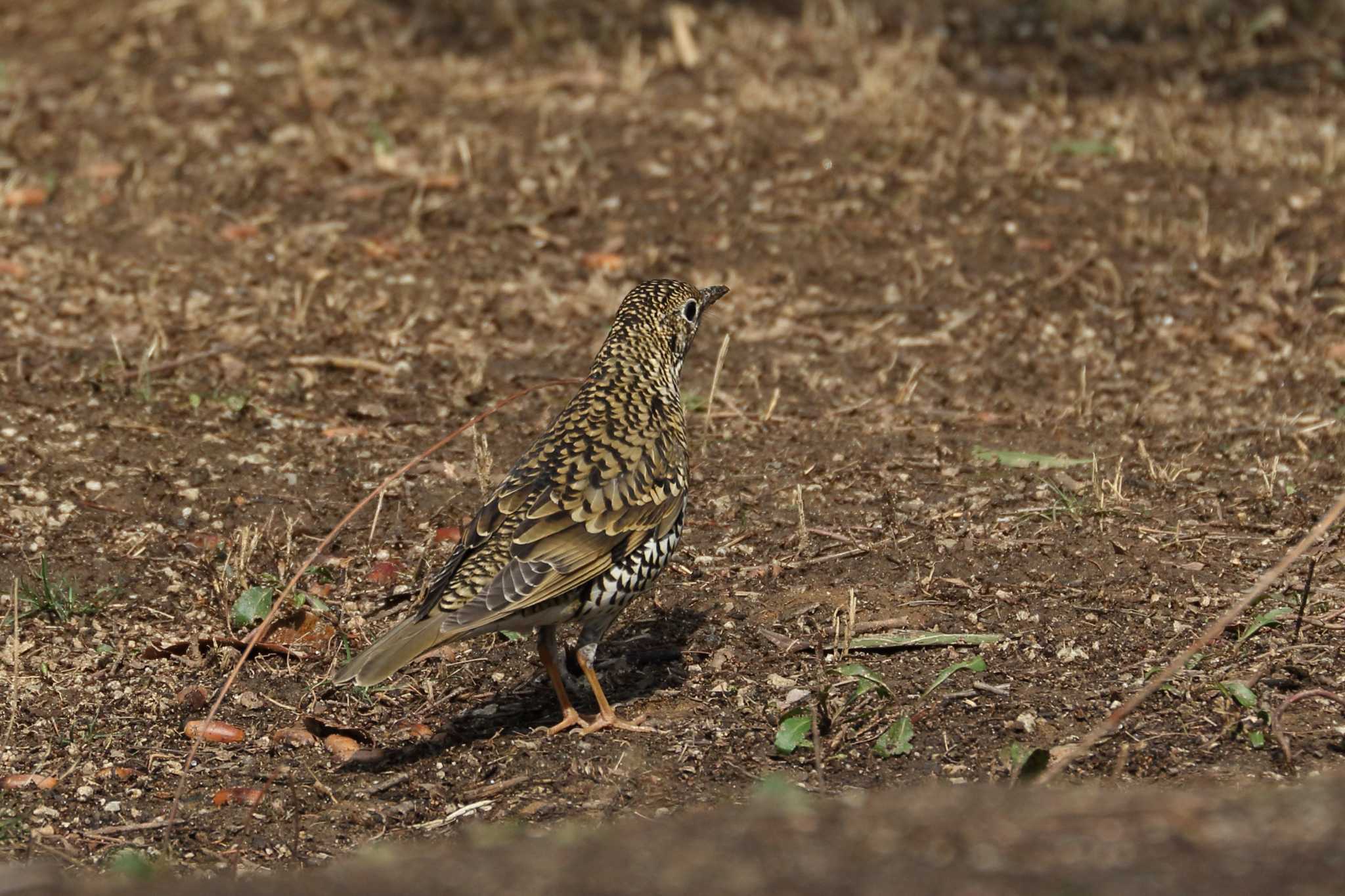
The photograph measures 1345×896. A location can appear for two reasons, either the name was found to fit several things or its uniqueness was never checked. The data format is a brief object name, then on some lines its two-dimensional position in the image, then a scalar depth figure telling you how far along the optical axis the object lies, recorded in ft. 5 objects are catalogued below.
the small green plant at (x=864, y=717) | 36.73
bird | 35.96
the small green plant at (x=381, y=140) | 73.05
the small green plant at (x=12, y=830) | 34.91
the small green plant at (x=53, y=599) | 43.62
